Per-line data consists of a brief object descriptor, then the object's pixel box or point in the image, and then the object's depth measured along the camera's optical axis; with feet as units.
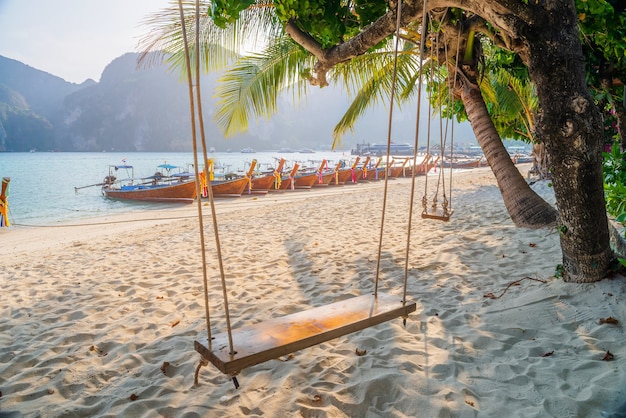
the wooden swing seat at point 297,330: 5.20
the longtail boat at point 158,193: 54.19
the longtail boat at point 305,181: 65.87
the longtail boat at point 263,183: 60.10
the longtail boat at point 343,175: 72.08
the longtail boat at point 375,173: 81.56
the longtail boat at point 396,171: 84.91
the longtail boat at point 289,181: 63.82
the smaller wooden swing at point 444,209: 13.31
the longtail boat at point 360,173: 75.61
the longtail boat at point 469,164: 112.16
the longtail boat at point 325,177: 69.31
